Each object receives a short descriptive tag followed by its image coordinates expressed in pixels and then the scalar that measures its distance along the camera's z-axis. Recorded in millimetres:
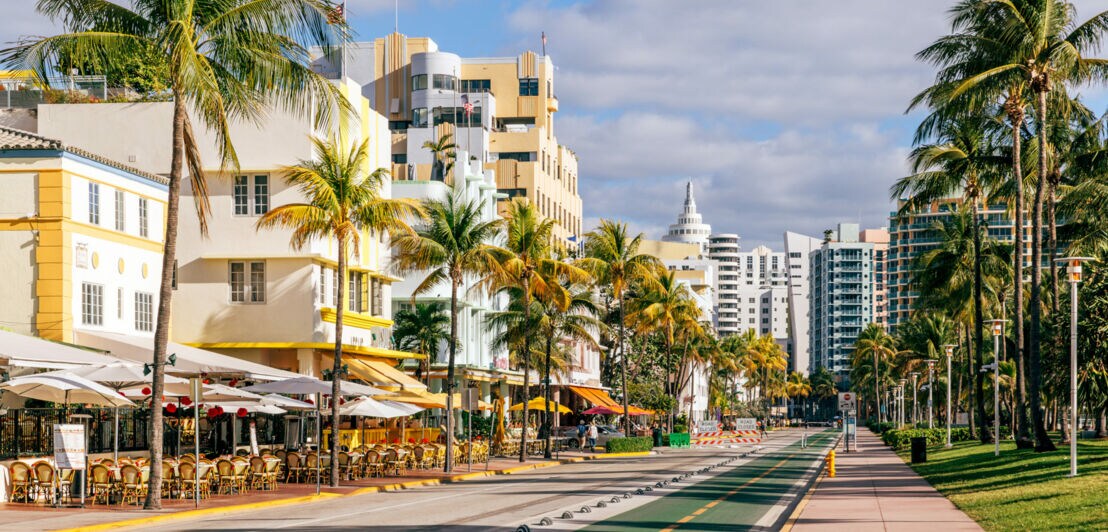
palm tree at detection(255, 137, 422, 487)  34594
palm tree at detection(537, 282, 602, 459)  56959
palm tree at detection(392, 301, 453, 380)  63531
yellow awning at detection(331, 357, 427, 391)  46469
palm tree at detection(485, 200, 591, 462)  51438
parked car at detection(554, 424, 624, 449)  75062
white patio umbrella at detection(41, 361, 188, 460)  28656
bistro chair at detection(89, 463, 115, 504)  26734
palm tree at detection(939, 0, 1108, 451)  37031
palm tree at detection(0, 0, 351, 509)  25078
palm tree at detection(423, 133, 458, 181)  78738
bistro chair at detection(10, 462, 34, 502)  26875
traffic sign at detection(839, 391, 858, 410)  69706
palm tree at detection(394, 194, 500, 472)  44656
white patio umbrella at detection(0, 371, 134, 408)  27141
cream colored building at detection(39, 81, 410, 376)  46875
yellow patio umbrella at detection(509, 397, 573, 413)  64812
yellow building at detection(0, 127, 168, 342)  37562
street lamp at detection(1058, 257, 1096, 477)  29609
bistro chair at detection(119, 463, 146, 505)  26969
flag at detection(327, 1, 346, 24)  25159
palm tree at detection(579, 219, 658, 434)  67312
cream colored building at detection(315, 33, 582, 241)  97312
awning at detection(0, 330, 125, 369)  26750
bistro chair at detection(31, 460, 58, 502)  26781
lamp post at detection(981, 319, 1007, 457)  43688
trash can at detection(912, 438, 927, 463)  46719
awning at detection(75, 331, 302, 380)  36500
